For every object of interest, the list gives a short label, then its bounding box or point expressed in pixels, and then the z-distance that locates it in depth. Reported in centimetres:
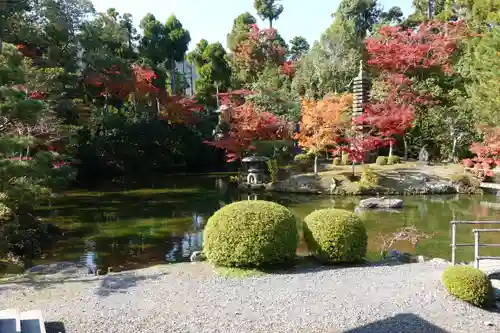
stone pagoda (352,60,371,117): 2148
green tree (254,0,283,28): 3556
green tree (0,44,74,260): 828
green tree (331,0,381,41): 2886
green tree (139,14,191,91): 2909
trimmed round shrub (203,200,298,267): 711
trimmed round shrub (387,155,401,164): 2109
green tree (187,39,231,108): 2972
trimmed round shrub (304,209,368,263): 751
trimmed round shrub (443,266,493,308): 601
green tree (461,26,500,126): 1703
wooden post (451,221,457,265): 724
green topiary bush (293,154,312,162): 2216
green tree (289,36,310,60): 3984
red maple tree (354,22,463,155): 2080
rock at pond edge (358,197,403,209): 1534
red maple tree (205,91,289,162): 2103
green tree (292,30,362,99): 2602
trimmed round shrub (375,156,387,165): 2108
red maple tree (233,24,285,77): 3038
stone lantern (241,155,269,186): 2011
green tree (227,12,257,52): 3087
